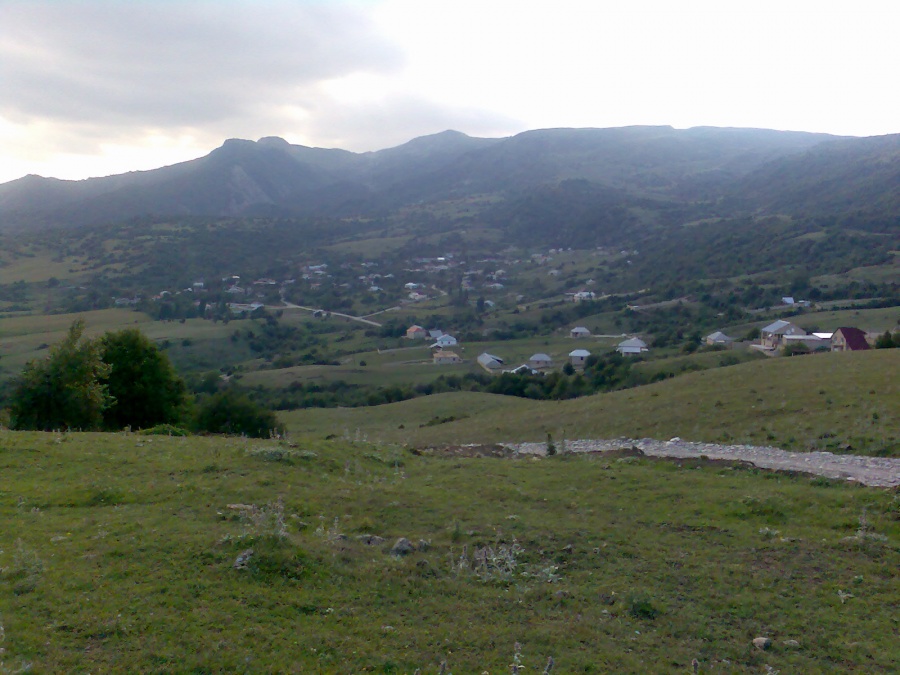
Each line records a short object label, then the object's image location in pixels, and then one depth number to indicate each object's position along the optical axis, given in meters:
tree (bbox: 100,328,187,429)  27.62
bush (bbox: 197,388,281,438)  30.12
